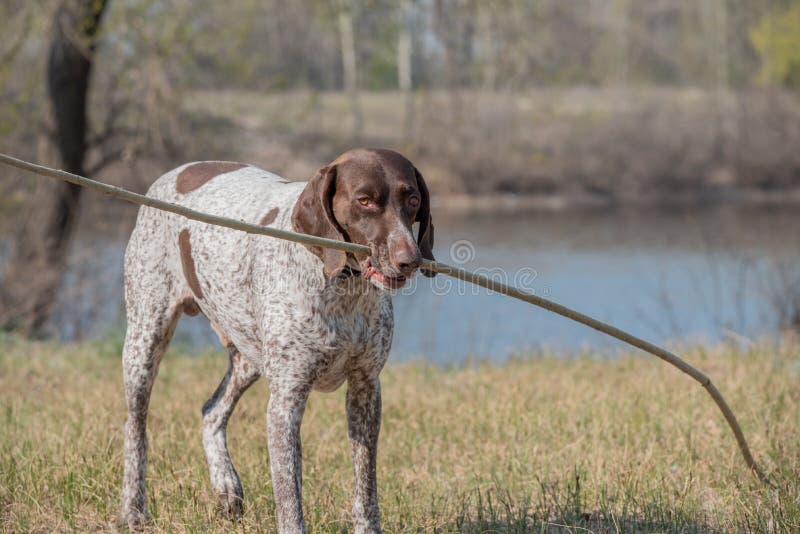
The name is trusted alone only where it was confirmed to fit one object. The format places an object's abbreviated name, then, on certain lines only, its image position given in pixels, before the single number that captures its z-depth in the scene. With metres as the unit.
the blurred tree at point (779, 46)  35.72
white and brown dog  3.29
